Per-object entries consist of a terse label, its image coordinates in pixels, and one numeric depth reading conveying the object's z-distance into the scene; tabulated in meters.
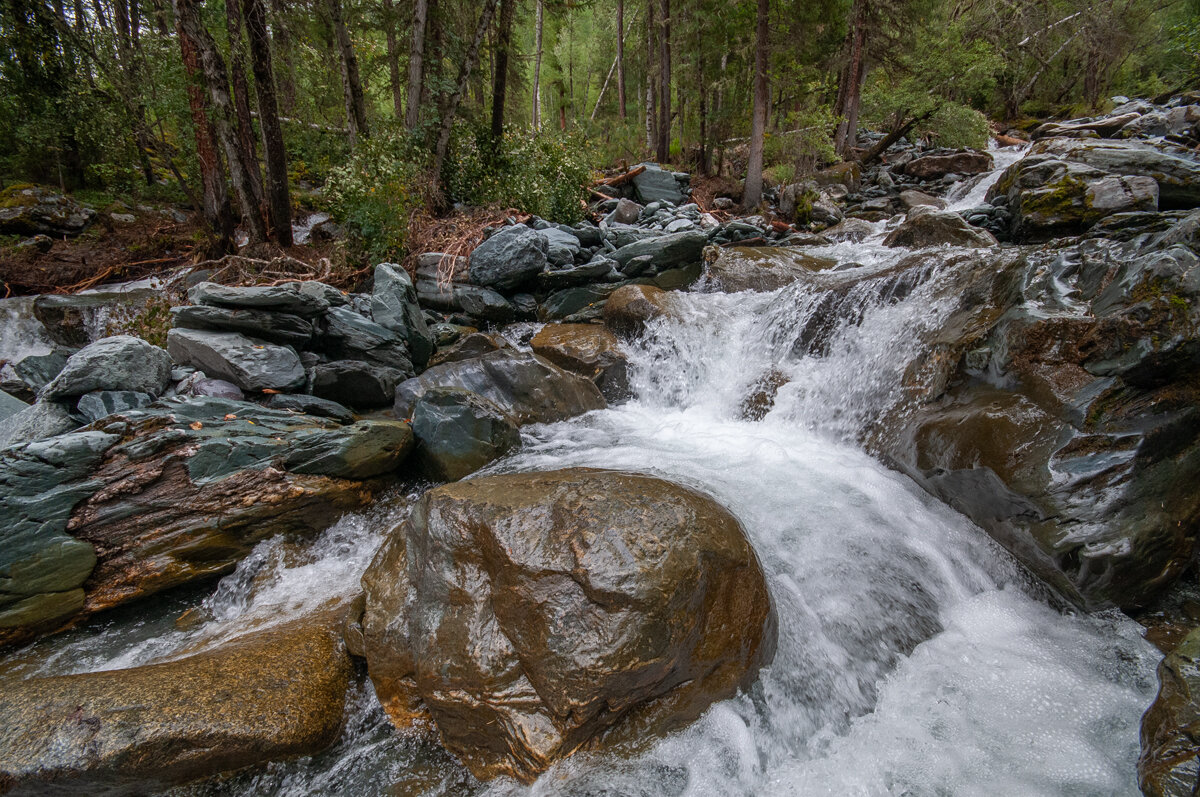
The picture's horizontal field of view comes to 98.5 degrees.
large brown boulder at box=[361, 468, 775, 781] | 2.34
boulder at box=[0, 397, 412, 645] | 3.12
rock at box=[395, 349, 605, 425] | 5.81
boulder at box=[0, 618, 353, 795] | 2.20
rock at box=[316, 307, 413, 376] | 5.95
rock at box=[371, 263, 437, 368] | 6.50
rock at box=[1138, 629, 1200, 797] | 2.01
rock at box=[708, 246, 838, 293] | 8.53
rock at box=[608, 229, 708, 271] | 9.23
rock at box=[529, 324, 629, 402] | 6.79
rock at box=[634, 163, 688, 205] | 14.30
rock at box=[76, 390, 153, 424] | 4.29
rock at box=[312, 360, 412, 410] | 5.38
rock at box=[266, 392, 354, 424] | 4.86
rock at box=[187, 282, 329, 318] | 5.36
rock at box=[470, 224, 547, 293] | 8.52
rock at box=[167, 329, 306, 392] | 5.02
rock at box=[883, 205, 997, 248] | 7.86
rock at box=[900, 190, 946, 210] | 12.65
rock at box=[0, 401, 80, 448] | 4.12
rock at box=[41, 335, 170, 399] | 4.36
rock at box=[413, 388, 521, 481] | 4.73
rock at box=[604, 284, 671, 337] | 7.42
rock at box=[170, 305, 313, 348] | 5.25
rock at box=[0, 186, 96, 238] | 10.31
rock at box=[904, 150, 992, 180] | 15.14
